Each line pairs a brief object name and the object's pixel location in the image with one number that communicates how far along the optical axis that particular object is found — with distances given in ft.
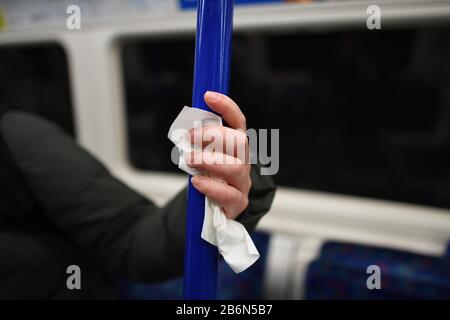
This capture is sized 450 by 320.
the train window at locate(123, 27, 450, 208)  4.40
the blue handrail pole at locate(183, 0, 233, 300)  1.56
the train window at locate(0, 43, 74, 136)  5.82
